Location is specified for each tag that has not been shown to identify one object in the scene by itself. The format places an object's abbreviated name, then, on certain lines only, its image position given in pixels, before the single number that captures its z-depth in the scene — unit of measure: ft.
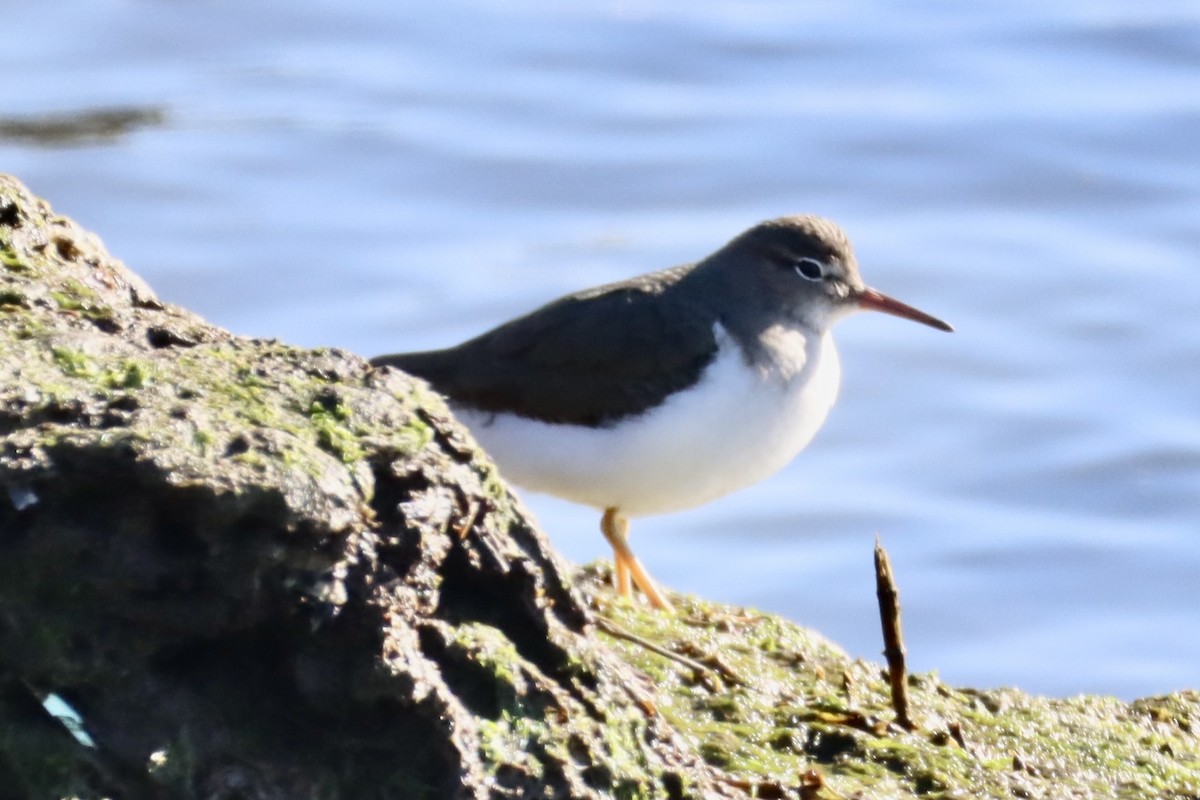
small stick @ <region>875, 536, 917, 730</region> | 27.02
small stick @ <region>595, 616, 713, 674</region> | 27.53
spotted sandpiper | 40.63
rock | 18.69
